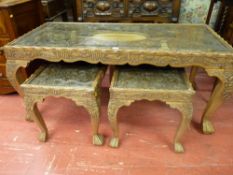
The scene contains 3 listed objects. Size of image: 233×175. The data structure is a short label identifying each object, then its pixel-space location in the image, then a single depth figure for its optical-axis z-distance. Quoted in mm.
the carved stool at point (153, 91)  1172
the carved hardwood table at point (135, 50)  1189
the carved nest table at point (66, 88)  1217
